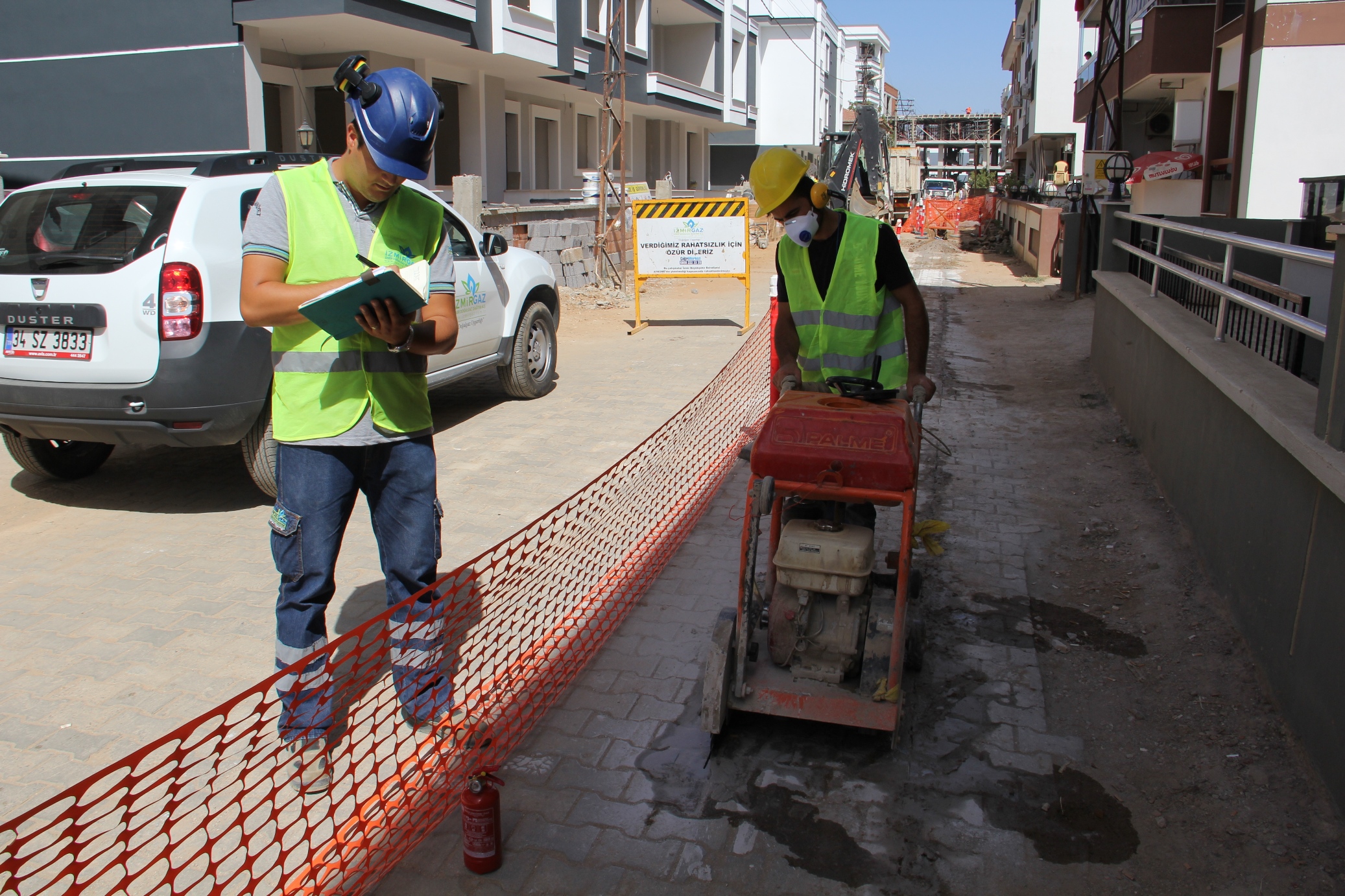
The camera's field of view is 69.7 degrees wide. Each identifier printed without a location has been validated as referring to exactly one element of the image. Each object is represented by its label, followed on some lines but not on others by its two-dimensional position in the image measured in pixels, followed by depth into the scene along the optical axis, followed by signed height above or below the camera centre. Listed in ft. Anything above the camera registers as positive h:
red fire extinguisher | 8.47 -4.95
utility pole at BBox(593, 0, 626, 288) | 55.72 +2.42
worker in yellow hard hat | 11.62 -0.38
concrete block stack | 53.16 +0.40
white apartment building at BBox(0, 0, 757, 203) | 44.47 +9.24
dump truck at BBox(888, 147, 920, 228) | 141.18 +12.73
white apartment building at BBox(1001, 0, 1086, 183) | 128.36 +24.04
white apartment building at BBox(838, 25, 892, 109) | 195.11 +43.85
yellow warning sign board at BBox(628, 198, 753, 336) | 41.22 +0.66
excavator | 73.51 +7.74
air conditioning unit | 72.69 +10.36
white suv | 15.96 -1.14
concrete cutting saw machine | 9.66 -3.30
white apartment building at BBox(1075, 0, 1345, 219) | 37.83 +7.60
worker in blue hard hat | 8.91 -1.27
